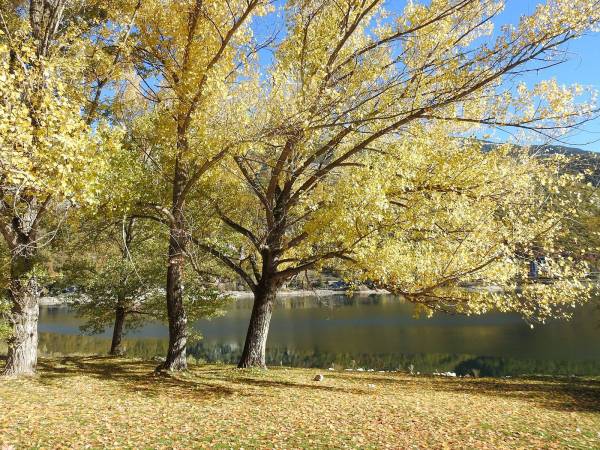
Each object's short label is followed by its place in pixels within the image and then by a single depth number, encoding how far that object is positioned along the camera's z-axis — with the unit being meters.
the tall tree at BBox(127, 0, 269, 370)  8.22
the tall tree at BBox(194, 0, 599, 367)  7.07
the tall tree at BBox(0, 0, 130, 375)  4.78
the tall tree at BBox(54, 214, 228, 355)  16.11
